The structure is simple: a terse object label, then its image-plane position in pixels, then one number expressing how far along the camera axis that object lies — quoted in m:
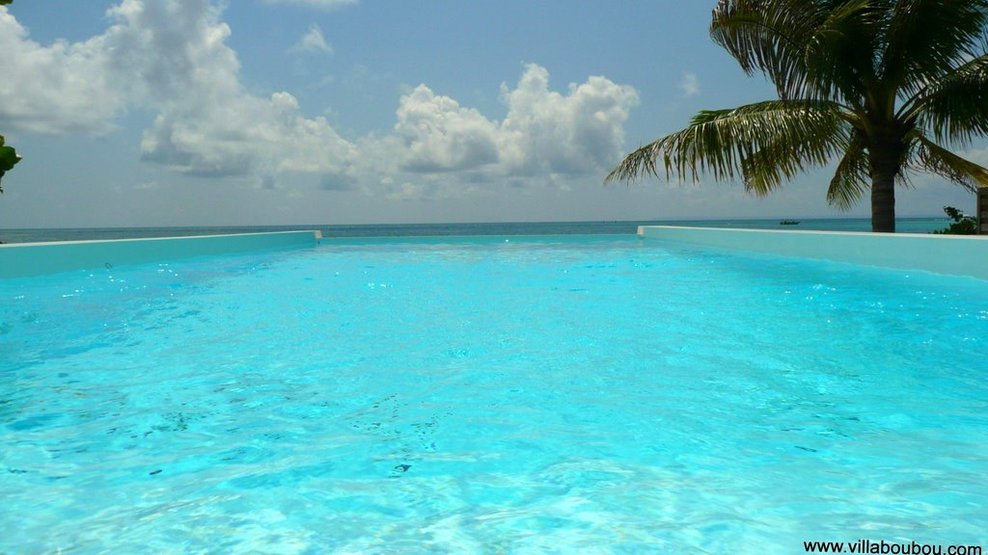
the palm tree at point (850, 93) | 8.92
